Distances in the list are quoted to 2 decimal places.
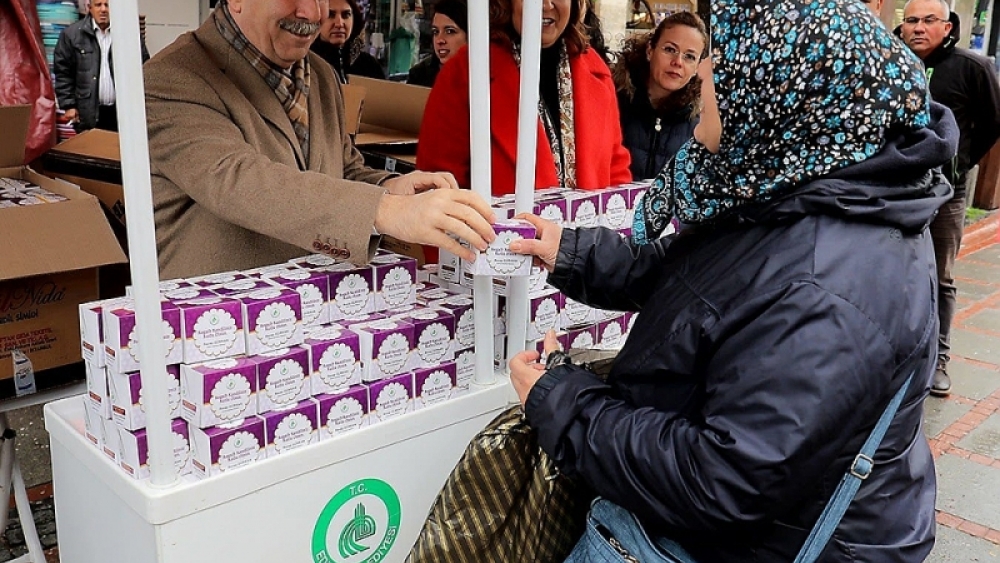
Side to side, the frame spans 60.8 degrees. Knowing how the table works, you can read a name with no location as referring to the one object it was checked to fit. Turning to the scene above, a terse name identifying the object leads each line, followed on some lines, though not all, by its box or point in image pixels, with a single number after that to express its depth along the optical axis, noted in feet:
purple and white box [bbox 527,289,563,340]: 6.61
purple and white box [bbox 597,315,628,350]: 7.32
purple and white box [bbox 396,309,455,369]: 5.76
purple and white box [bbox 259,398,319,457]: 5.08
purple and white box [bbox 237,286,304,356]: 5.02
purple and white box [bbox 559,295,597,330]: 6.95
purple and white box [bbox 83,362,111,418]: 4.98
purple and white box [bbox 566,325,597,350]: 7.04
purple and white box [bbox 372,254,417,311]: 5.81
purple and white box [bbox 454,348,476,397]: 6.10
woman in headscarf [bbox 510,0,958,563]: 3.83
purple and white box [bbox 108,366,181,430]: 4.78
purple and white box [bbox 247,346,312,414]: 5.01
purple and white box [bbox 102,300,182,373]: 4.73
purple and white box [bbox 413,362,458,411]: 5.82
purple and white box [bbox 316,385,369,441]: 5.33
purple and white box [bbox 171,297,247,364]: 4.81
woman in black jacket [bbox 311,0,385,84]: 14.84
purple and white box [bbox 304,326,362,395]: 5.25
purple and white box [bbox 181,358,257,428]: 4.76
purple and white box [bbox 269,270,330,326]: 5.36
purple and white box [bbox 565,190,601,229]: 6.94
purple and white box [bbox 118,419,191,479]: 4.81
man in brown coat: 5.33
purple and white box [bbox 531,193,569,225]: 6.68
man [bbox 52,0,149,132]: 19.56
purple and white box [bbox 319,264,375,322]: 5.55
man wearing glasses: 15.14
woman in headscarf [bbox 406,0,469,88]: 14.78
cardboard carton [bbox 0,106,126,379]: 6.68
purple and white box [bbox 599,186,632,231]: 7.26
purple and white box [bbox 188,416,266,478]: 4.83
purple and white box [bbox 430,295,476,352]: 6.00
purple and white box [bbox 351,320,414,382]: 5.45
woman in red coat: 8.48
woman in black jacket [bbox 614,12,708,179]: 11.13
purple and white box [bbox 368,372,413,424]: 5.57
